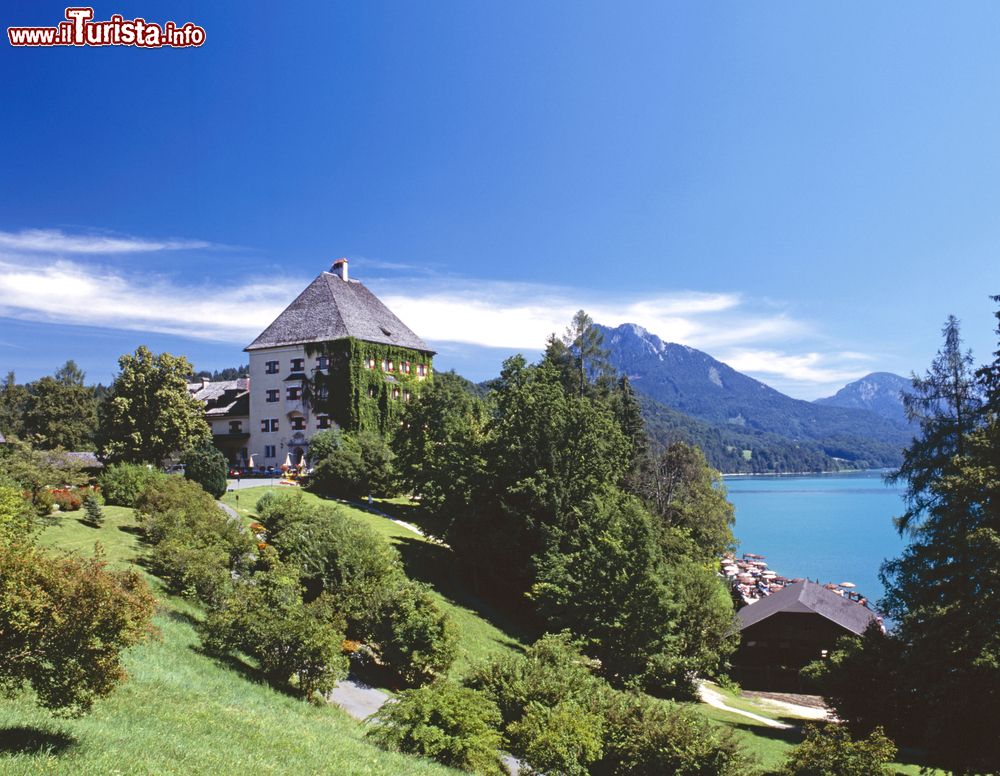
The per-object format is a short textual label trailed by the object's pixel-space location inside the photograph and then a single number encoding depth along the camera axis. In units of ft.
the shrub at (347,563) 67.31
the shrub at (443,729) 43.68
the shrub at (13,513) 51.84
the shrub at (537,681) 52.85
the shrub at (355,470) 153.28
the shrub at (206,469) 113.91
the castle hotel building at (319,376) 192.44
